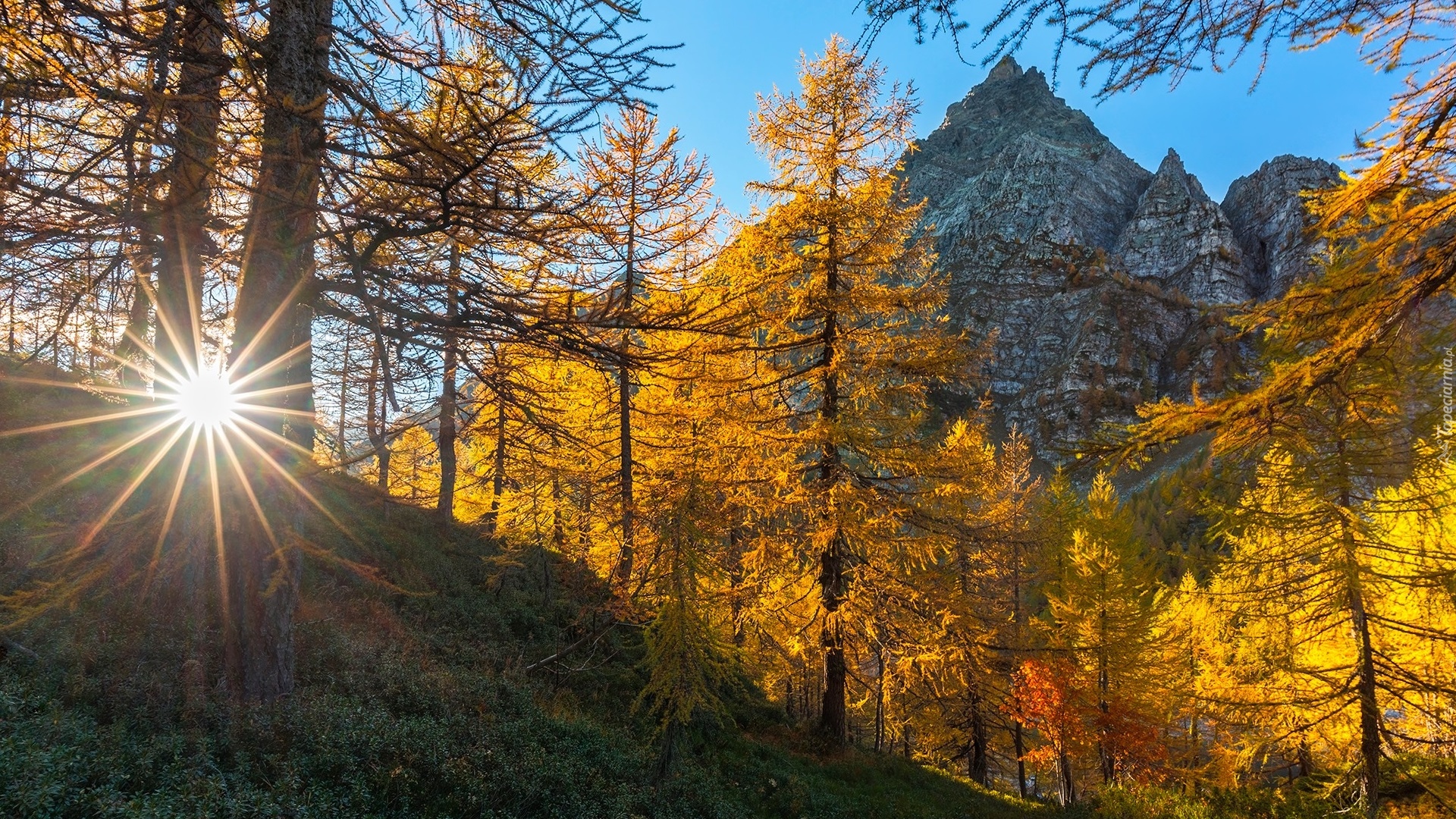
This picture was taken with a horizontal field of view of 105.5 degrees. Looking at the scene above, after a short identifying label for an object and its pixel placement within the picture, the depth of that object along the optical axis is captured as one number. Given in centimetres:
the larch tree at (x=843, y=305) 1011
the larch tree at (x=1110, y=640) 1717
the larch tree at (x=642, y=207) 1198
